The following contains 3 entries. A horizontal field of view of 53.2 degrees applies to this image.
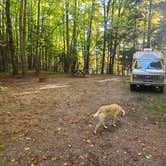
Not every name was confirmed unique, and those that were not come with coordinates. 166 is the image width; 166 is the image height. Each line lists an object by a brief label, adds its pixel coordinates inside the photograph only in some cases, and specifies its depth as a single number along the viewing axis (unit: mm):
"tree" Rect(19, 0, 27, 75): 13633
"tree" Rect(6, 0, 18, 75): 13320
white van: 9864
